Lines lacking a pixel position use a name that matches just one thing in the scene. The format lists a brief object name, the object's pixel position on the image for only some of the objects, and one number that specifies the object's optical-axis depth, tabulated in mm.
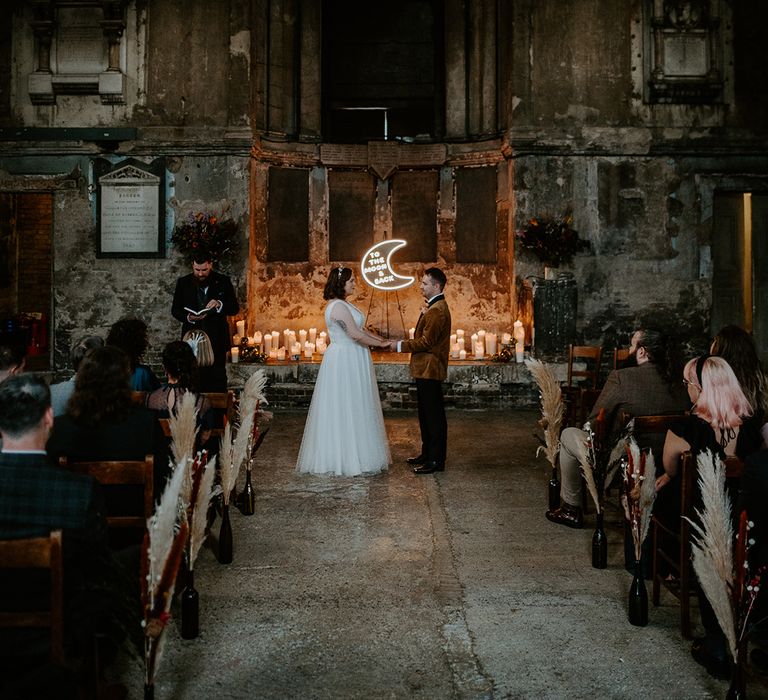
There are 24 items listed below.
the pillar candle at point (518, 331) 10375
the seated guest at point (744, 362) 3678
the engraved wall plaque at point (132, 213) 10695
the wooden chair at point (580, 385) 5762
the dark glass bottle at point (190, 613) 3393
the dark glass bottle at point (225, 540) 4285
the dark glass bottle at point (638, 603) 3537
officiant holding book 7871
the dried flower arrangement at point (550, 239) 10258
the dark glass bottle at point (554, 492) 5273
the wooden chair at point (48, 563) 2184
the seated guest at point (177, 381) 4387
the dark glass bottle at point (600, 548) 4246
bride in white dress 6355
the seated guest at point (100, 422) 3432
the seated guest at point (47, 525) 2377
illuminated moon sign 10703
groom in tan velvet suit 6422
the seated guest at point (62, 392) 4316
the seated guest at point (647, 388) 4637
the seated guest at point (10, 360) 4594
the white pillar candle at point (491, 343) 10594
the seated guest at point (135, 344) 5047
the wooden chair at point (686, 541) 3225
